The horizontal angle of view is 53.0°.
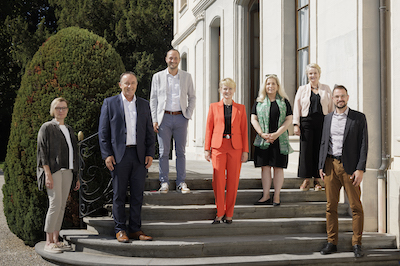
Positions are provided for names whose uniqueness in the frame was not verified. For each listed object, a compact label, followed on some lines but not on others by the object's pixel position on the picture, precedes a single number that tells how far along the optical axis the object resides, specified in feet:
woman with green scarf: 18.06
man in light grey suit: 18.29
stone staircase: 15.52
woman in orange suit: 16.74
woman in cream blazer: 18.90
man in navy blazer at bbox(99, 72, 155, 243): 15.62
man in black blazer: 15.38
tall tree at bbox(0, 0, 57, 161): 74.06
